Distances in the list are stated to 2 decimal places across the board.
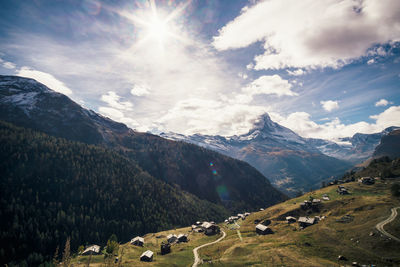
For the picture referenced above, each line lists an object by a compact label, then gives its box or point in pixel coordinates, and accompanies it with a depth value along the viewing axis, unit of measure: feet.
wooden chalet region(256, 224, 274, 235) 344.49
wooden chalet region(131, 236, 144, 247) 392.31
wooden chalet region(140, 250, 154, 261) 279.69
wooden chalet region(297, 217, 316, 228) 321.83
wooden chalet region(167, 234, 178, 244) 402.56
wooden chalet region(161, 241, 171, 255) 334.52
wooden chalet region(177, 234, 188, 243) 400.71
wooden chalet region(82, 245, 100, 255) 338.44
